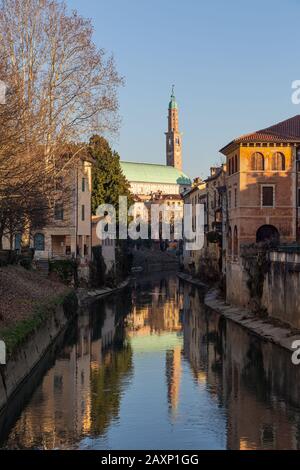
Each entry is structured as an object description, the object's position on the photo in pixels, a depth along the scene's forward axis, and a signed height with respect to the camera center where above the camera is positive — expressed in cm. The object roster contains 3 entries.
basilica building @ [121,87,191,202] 19072 +919
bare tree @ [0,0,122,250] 4659 +990
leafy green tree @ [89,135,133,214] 8200 +569
